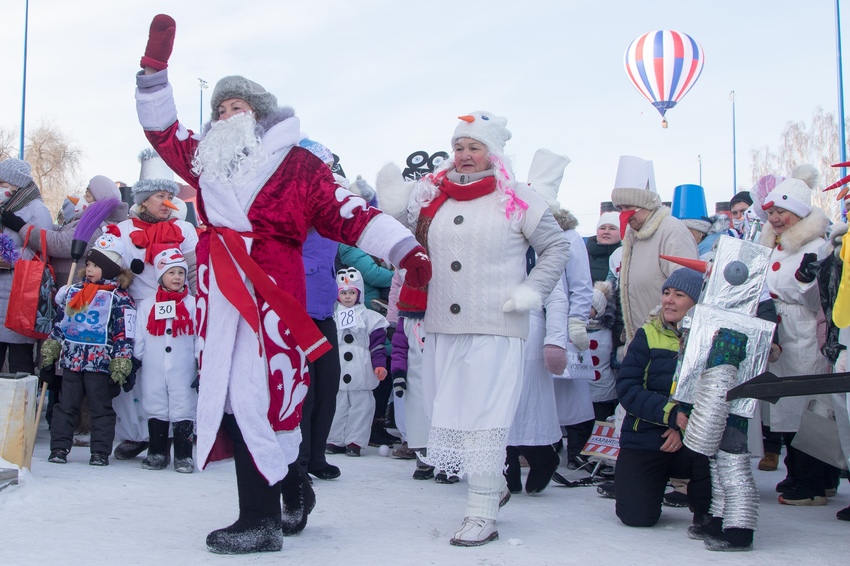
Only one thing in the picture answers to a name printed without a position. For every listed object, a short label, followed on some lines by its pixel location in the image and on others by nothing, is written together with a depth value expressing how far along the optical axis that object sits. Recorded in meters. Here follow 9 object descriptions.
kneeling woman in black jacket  4.46
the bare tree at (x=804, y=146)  35.94
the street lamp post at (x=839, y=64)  27.18
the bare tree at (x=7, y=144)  29.58
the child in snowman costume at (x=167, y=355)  6.05
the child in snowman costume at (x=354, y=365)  7.05
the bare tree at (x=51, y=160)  30.52
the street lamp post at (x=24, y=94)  25.06
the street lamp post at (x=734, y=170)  39.30
